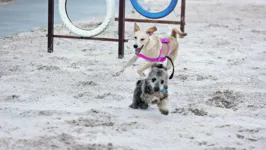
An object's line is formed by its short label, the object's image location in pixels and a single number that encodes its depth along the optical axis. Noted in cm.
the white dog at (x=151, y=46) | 1527
